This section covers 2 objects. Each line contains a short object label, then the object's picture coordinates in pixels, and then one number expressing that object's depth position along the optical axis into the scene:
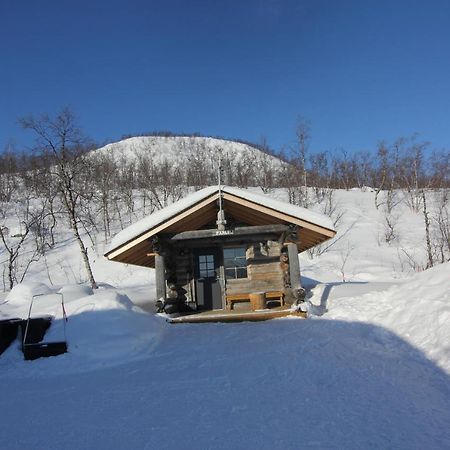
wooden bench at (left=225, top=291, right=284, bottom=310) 12.16
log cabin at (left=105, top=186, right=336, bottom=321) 10.78
